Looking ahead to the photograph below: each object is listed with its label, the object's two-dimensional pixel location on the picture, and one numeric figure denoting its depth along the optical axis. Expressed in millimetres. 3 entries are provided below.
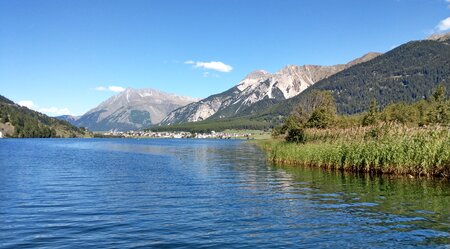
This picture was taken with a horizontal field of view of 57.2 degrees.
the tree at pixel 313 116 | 77875
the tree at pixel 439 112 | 117406
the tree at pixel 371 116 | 119794
